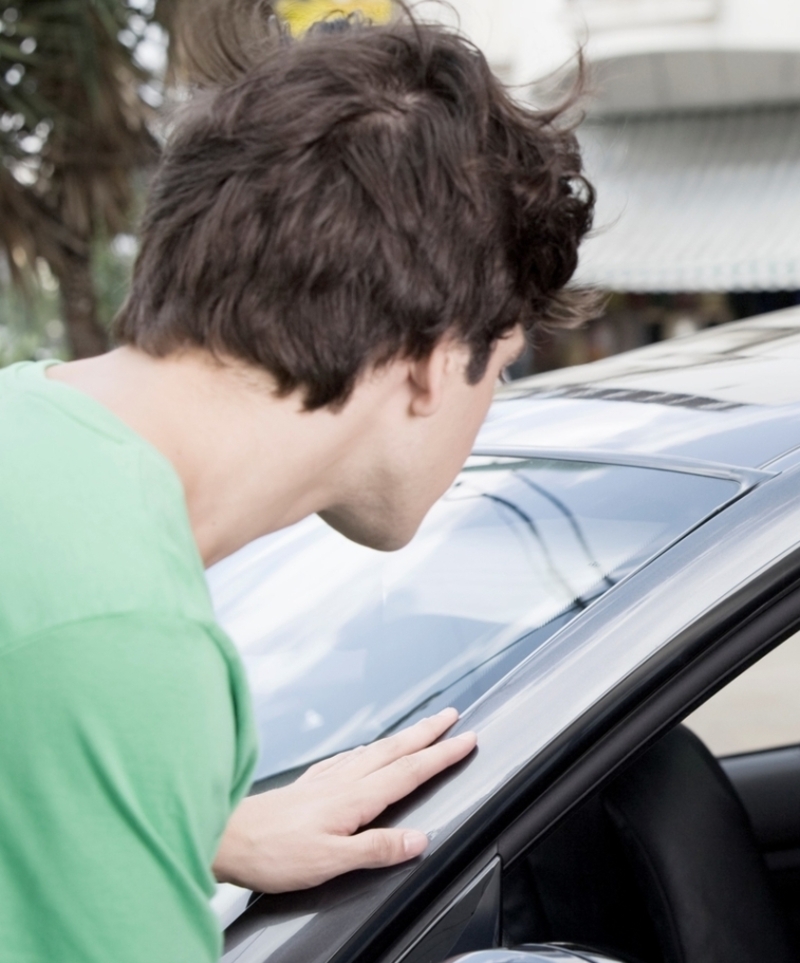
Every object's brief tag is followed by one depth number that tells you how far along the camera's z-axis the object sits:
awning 11.43
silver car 1.20
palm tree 7.27
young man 1.04
